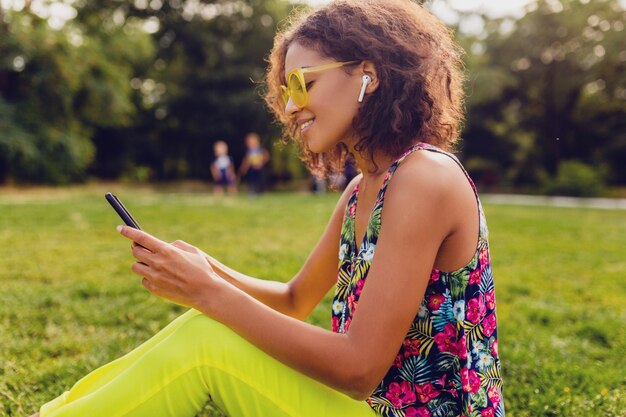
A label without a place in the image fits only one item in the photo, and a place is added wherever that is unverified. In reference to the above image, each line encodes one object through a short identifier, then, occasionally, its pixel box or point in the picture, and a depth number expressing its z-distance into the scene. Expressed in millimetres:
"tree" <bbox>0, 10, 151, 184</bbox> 20688
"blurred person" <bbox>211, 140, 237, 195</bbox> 18562
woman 1355
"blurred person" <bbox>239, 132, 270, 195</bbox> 17745
